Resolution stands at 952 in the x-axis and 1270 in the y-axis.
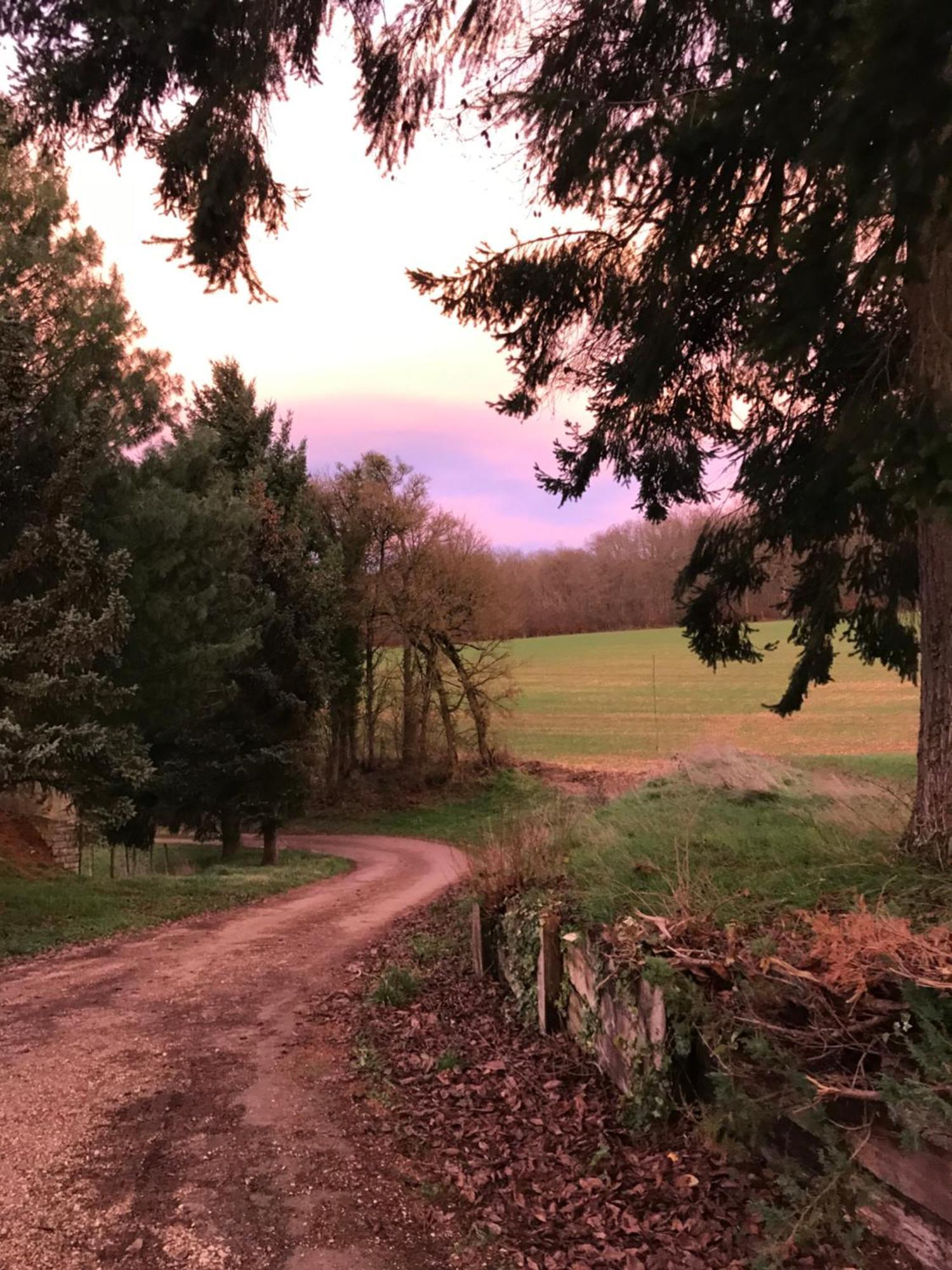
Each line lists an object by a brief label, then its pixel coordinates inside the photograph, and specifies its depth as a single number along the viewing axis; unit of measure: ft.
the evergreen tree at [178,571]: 38.09
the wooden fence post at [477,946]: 23.58
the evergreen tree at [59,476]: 29.50
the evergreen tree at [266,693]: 63.87
